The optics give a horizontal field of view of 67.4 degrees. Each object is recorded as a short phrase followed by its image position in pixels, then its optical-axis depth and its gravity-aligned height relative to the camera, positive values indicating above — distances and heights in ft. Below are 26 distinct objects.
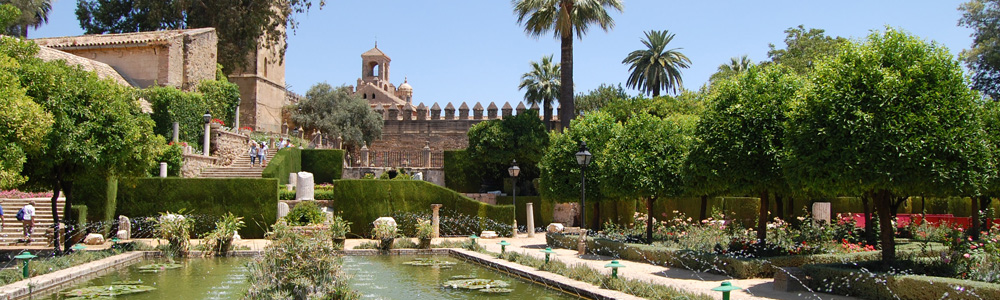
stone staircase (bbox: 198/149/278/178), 91.25 -0.96
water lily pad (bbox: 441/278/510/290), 36.91 -5.90
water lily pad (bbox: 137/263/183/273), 44.13 -6.27
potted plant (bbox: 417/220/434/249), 58.39 -5.23
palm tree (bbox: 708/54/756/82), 122.83 +17.85
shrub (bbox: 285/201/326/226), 64.28 -4.38
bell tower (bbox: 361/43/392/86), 254.27 +34.30
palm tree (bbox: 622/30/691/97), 120.47 +16.86
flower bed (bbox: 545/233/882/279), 37.17 -5.02
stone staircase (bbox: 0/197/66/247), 57.93 -5.11
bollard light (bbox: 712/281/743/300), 25.98 -4.12
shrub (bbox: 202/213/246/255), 53.98 -5.37
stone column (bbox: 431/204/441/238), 70.49 -5.02
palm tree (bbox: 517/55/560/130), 138.62 +15.80
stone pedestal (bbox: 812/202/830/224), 56.75 -3.01
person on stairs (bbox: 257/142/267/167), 98.58 +1.16
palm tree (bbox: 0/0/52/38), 128.57 +26.78
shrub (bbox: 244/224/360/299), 25.07 -3.59
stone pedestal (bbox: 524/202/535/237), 77.10 -5.45
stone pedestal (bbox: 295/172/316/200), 79.77 -2.31
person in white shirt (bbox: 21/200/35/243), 57.52 -4.48
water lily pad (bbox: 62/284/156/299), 33.27 -5.88
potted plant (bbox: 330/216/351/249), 56.03 -4.89
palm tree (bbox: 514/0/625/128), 89.71 +17.88
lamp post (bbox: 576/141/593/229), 51.62 +0.74
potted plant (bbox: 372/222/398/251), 57.16 -5.27
